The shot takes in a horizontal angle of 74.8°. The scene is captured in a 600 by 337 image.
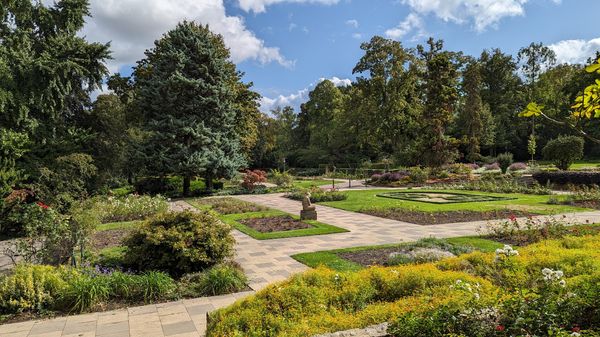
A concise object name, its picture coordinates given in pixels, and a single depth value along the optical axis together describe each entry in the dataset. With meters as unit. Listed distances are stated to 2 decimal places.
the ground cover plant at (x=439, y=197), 17.28
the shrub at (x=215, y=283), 6.07
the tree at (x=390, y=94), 37.47
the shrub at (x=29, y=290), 5.40
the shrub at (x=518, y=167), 34.27
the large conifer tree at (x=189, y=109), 22.59
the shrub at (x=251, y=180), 25.81
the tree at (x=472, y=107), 45.88
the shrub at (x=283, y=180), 28.23
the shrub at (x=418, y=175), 27.17
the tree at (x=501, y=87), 51.28
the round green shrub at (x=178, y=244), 6.90
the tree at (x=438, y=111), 30.53
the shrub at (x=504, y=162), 30.28
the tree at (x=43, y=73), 13.48
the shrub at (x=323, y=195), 19.33
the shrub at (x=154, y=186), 24.72
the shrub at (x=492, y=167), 35.59
